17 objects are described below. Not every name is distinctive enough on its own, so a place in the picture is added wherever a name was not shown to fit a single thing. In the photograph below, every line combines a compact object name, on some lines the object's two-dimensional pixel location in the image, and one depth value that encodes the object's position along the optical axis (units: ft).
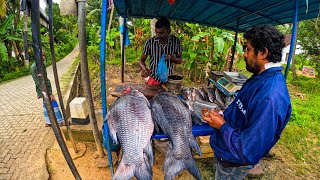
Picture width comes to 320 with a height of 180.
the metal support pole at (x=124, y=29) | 14.46
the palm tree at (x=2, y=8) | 29.26
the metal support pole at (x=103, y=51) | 6.93
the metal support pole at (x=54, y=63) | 8.34
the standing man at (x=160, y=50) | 11.92
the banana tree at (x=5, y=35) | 31.50
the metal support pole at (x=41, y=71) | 5.68
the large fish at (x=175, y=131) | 6.40
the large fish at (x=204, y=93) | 10.06
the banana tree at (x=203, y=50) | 22.79
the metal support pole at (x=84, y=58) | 8.03
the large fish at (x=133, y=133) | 5.96
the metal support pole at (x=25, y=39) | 6.12
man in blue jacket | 4.72
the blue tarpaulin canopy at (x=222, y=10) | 10.57
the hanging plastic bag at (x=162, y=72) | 10.18
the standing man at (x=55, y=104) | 14.45
